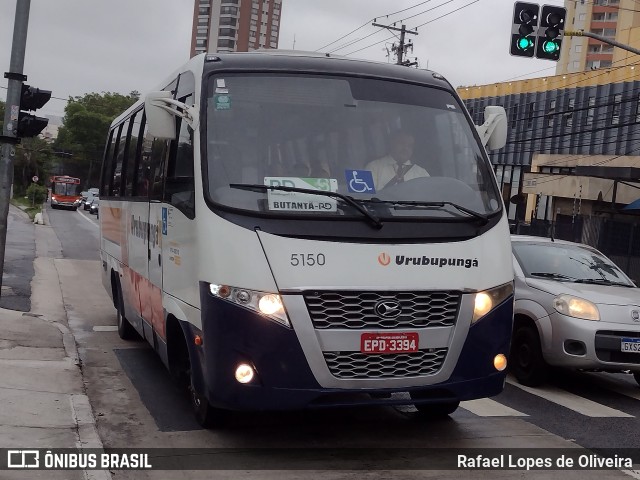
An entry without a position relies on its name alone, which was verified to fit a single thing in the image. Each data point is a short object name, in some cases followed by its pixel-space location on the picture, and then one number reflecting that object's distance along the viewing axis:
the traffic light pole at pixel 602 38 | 17.16
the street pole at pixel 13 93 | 12.54
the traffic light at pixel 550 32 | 16.47
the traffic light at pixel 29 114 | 12.71
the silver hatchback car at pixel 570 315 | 8.98
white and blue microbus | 5.81
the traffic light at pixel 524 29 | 16.41
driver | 6.40
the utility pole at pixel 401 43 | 42.78
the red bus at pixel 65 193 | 74.56
